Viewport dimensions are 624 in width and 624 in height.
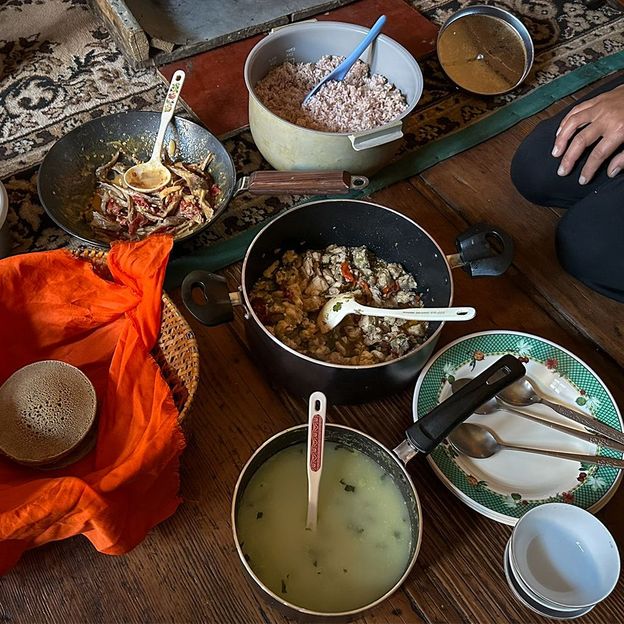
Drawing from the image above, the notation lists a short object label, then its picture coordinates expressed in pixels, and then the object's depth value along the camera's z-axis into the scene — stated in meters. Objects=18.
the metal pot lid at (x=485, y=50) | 1.34
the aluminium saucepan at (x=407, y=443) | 0.69
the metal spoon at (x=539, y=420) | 0.80
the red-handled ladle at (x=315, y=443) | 0.67
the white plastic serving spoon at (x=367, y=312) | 0.79
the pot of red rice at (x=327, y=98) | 1.05
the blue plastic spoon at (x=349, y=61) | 1.13
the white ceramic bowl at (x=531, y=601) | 0.70
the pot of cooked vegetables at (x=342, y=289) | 0.80
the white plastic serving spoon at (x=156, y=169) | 1.10
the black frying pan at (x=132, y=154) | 1.01
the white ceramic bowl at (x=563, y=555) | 0.71
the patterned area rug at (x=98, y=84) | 1.12
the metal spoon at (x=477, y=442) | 0.83
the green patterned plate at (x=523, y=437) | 0.80
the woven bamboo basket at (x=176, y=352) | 0.77
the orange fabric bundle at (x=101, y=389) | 0.66
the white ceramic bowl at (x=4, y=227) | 0.94
